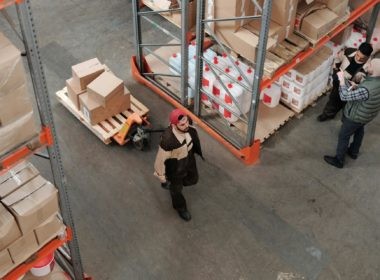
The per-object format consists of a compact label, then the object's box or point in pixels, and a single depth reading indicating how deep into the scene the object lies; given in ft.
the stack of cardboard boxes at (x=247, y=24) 21.58
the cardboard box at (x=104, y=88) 25.58
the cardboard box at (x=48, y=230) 15.54
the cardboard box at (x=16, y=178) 15.08
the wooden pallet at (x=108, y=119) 26.28
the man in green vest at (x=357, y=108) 22.20
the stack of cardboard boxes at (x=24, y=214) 14.62
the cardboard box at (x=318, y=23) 23.30
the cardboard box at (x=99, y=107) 25.98
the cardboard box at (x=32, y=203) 14.66
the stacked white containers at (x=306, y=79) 26.73
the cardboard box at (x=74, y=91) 26.62
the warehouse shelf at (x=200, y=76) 22.75
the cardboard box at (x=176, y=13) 23.99
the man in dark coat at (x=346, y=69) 23.75
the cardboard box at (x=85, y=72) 26.27
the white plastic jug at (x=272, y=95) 27.27
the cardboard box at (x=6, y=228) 14.39
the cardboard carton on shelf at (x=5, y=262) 14.94
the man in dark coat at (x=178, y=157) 20.36
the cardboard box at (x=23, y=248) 15.12
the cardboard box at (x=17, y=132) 13.42
